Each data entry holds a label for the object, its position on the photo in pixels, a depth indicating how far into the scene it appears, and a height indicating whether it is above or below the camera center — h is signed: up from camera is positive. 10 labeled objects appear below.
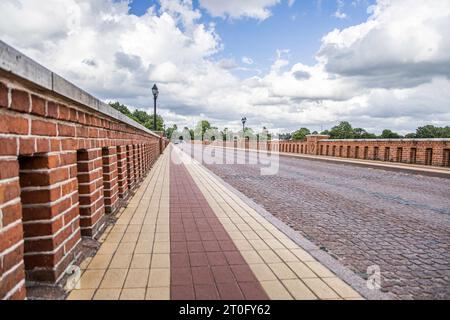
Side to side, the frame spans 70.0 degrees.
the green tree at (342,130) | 115.59 +2.53
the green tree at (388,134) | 94.93 +0.89
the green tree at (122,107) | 135.35 +11.75
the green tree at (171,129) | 113.57 +2.33
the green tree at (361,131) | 94.56 +1.71
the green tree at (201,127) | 123.44 +3.51
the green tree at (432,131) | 96.47 +1.95
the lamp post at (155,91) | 22.89 +3.12
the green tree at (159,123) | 93.34 +3.68
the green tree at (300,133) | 127.09 +1.30
